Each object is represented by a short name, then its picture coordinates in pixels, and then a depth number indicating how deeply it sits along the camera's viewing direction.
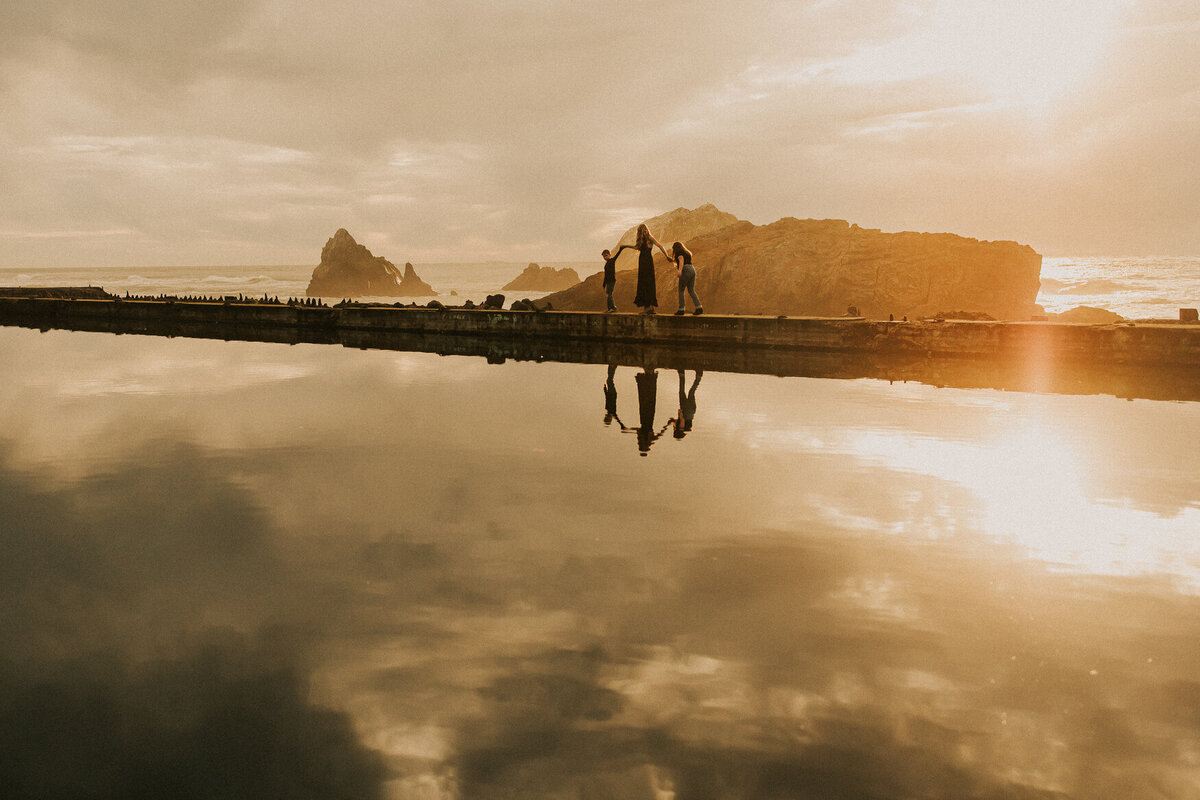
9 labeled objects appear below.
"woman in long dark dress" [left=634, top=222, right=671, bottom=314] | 17.64
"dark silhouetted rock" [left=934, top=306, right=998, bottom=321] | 19.94
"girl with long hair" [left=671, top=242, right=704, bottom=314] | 17.59
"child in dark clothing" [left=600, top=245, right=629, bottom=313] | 18.77
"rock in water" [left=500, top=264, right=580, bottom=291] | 124.00
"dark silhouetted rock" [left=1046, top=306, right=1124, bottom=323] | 23.87
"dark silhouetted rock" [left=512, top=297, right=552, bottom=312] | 23.87
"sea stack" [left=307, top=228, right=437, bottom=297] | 118.38
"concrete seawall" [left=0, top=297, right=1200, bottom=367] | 15.77
